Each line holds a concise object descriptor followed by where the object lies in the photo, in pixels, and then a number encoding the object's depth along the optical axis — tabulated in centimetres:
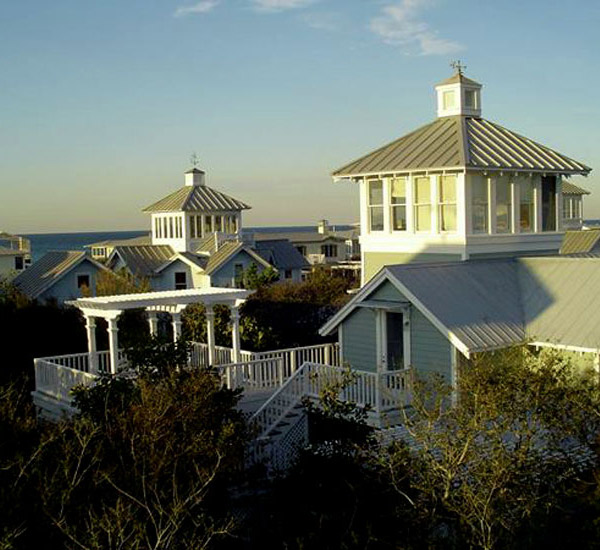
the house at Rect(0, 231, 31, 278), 6400
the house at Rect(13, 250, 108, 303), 4712
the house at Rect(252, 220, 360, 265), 8762
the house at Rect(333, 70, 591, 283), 2145
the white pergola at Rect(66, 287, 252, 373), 2156
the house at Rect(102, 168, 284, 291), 5500
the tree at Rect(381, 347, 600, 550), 1105
